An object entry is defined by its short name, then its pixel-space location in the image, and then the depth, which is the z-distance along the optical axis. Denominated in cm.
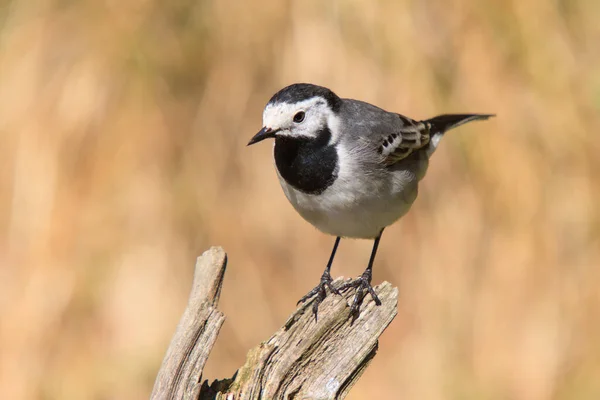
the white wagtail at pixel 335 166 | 832
